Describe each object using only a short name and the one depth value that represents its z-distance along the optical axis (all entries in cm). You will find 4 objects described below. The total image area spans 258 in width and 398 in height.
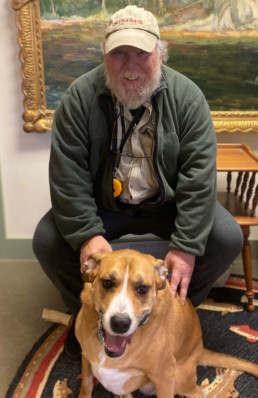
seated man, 145
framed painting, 192
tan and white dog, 107
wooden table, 179
